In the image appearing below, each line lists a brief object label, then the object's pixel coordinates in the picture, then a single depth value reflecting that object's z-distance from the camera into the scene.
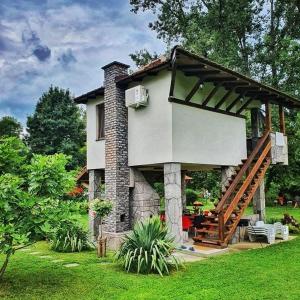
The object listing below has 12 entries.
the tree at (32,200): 6.14
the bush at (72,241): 11.46
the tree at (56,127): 31.86
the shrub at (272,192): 28.70
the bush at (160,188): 24.22
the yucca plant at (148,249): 8.06
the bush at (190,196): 29.77
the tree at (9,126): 36.47
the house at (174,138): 10.88
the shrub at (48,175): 6.86
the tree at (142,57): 25.20
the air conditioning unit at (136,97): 11.39
